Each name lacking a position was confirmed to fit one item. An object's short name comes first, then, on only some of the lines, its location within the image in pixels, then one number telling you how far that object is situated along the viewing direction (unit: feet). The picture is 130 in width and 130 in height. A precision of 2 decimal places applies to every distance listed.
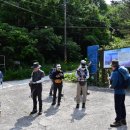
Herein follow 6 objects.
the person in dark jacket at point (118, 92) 14.18
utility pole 60.59
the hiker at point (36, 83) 17.72
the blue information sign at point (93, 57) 28.36
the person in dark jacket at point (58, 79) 19.86
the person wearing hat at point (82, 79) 19.17
